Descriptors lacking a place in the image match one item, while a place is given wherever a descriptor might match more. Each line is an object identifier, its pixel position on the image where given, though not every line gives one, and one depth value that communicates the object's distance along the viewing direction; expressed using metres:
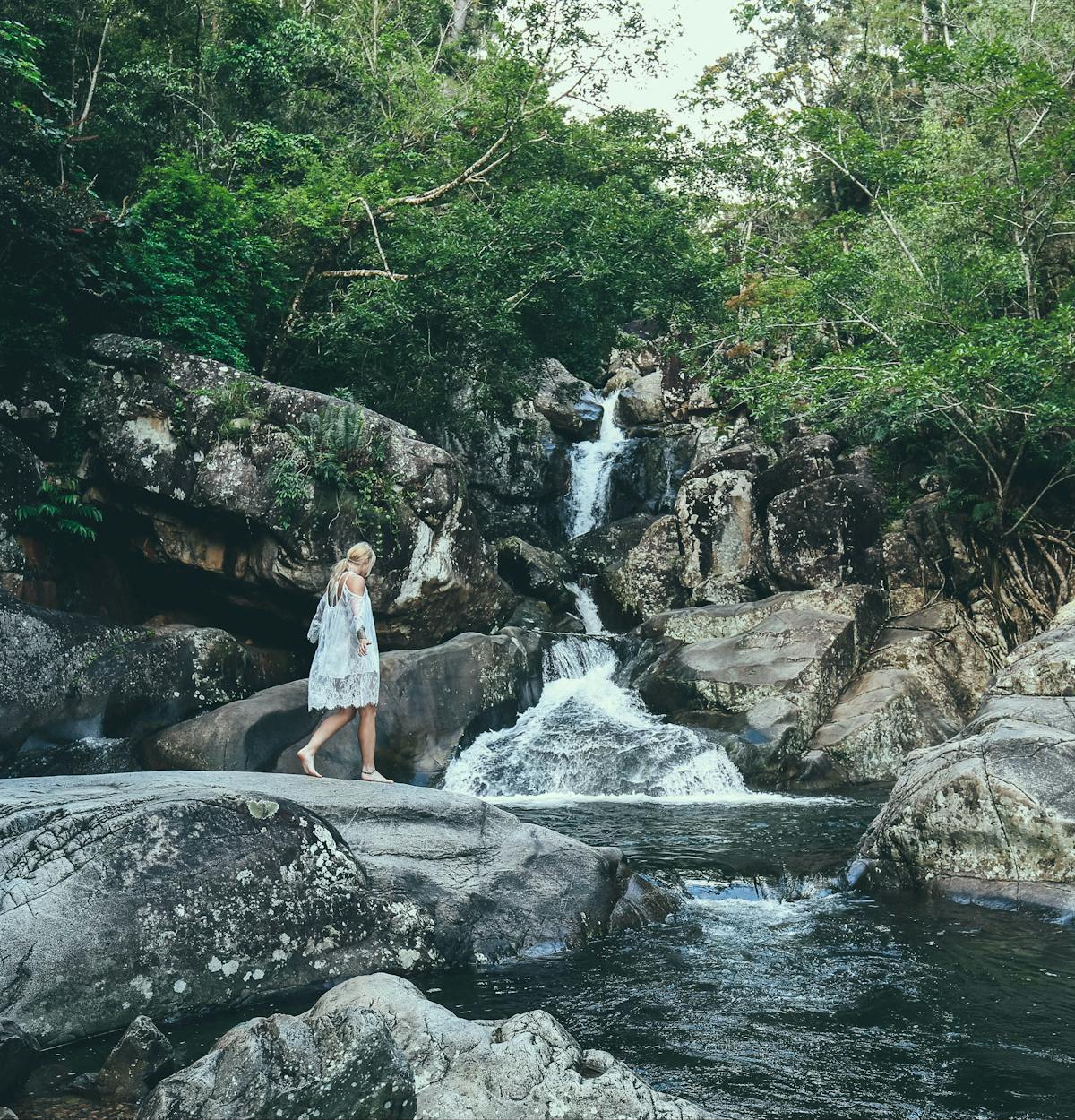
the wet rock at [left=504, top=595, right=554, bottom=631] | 18.38
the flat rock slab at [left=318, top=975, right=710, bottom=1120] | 3.13
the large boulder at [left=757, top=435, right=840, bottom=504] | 19.45
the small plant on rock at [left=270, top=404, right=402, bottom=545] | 13.88
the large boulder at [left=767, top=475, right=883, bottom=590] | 18.36
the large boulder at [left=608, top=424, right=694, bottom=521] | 24.05
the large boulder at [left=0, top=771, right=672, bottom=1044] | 4.73
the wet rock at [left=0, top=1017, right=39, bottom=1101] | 3.78
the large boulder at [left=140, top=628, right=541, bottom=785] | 11.52
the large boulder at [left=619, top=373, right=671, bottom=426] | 27.14
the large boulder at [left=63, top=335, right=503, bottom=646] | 13.88
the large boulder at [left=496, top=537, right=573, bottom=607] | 19.39
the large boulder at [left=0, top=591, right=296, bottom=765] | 10.84
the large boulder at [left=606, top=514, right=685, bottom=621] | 19.73
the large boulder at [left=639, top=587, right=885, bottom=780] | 13.66
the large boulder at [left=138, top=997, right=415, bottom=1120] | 3.01
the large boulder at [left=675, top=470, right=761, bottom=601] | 19.39
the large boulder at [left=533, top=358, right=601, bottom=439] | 25.55
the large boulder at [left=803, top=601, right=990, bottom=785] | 13.66
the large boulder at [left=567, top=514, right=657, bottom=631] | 20.14
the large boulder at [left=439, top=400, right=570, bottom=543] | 22.17
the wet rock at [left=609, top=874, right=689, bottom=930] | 6.52
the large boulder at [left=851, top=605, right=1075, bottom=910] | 7.09
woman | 8.38
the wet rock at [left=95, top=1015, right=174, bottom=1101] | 3.84
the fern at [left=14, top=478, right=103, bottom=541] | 13.11
